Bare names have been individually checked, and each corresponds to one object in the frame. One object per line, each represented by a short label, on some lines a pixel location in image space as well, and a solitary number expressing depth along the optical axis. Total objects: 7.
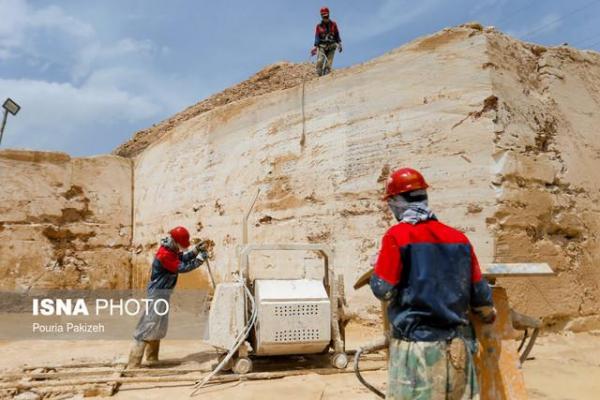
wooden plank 2.56
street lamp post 10.76
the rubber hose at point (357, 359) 2.55
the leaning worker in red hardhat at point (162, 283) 5.04
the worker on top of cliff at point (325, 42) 9.48
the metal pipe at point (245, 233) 5.17
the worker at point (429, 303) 2.24
